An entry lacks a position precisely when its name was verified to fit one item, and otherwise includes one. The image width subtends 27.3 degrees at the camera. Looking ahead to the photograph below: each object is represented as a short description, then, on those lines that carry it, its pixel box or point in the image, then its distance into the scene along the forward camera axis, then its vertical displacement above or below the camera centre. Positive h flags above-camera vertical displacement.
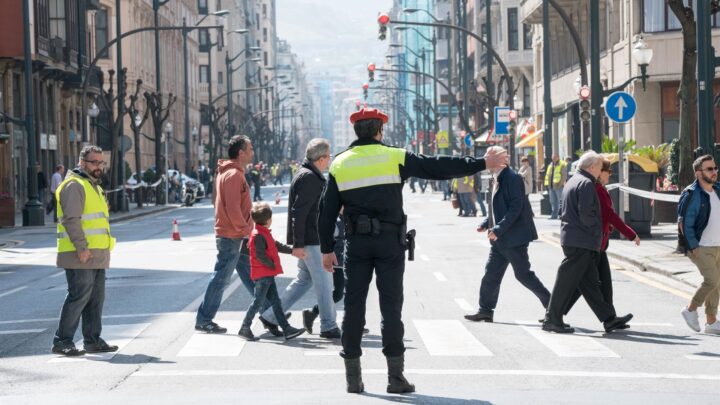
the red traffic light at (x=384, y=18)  39.03 +3.83
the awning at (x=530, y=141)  65.78 +0.85
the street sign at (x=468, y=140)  65.18 +0.93
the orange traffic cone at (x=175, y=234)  32.12 -1.44
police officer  9.58 -0.38
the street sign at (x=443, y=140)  79.12 +1.16
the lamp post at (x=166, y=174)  61.06 -0.28
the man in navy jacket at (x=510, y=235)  14.12 -0.72
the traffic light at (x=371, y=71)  53.55 +3.40
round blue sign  25.59 +0.89
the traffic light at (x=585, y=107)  34.03 +1.19
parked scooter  61.31 -1.10
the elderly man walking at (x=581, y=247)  13.24 -0.79
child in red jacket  12.99 -0.87
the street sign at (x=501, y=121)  47.75 +1.26
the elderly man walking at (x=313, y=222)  12.52 -0.48
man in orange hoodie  13.50 -0.51
